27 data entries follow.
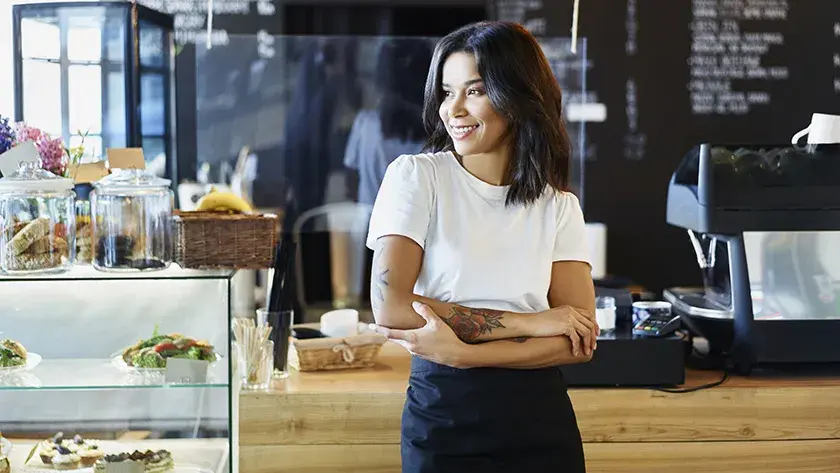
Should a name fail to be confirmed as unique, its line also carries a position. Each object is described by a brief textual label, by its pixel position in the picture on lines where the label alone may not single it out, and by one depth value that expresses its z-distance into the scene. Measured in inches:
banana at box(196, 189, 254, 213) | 81.2
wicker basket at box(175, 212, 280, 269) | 77.5
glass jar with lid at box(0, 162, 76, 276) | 73.4
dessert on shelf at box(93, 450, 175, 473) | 76.0
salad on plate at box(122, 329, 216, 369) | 73.5
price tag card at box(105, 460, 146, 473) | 75.7
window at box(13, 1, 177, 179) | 135.7
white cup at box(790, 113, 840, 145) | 93.1
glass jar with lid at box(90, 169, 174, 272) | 75.5
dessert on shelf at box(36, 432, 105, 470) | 75.9
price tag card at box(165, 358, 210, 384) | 71.5
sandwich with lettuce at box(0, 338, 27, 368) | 73.5
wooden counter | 84.0
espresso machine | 90.8
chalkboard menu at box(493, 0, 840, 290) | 204.1
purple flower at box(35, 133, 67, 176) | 80.4
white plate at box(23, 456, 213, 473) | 76.5
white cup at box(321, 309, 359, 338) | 94.6
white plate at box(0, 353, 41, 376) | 73.2
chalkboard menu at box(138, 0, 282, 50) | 200.2
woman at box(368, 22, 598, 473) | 62.7
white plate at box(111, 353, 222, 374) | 73.0
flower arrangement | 80.0
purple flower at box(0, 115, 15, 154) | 79.3
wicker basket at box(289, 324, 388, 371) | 91.1
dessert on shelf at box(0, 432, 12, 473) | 76.9
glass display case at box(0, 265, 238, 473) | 72.2
